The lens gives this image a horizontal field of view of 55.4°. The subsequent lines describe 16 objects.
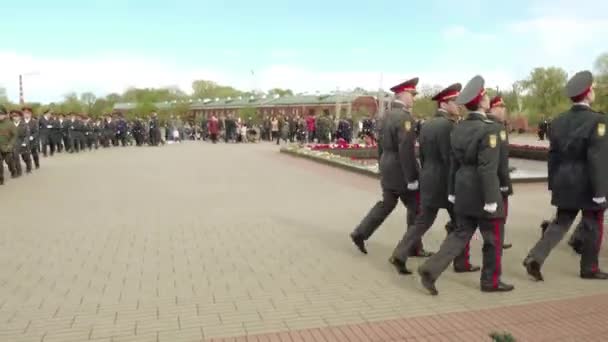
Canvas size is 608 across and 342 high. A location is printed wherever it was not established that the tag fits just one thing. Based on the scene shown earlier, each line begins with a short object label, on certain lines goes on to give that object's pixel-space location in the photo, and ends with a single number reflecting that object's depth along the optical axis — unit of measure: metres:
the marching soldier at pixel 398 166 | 5.80
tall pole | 50.53
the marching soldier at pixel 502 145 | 5.00
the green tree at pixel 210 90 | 119.31
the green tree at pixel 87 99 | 108.75
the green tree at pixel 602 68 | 55.53
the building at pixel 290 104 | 73.06
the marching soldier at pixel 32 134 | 16.21
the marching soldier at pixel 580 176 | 5.18
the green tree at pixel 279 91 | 115.47
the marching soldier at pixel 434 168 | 5.46
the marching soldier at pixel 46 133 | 22.03
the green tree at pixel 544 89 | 71.56
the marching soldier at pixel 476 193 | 4.82
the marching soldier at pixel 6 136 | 13.23
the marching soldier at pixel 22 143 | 14.30
